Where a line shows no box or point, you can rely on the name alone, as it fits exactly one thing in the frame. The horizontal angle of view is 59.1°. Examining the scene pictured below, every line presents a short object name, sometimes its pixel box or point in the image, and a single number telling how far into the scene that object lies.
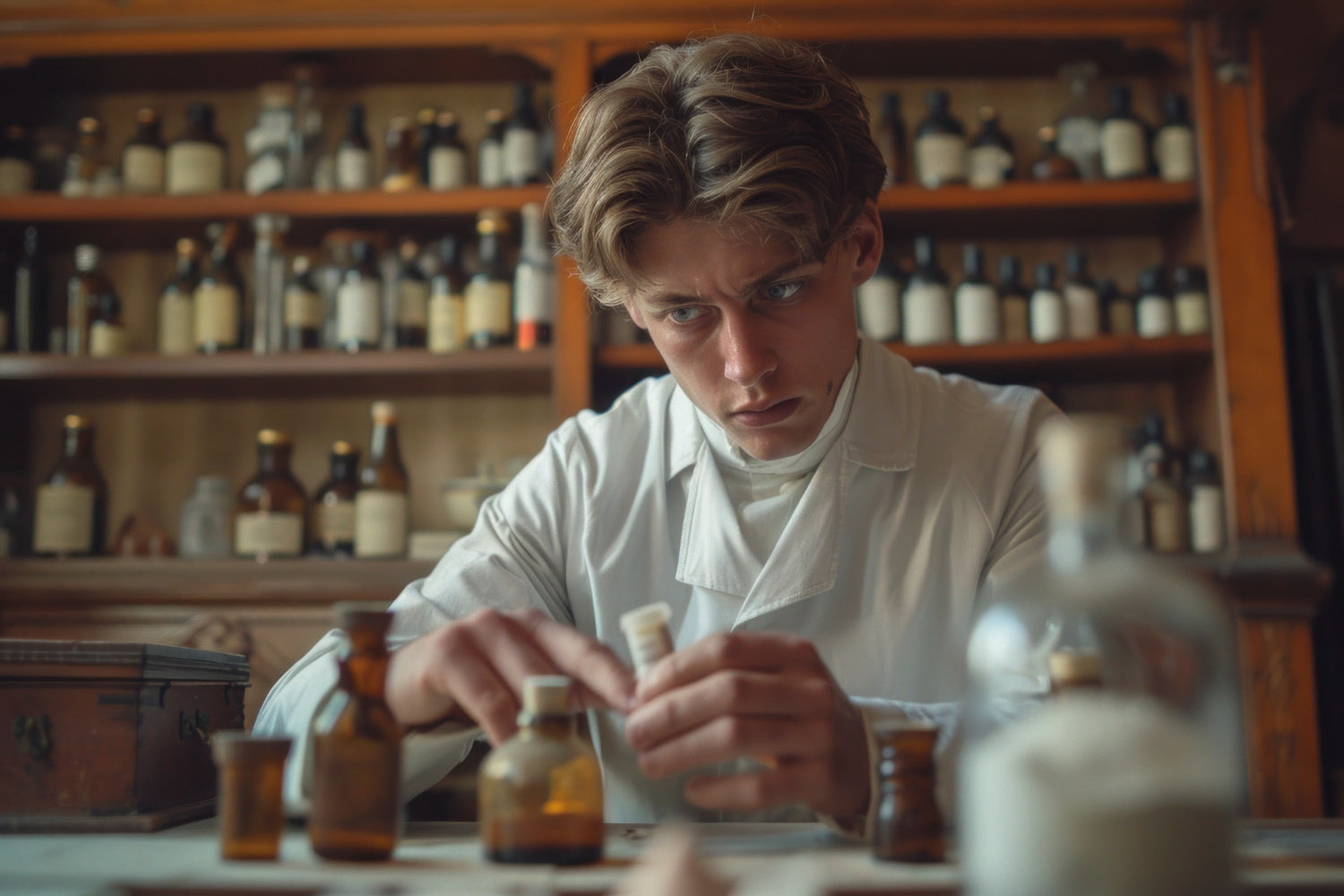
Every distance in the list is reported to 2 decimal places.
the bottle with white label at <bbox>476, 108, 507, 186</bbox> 2.40
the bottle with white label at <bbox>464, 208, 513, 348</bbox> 2.32
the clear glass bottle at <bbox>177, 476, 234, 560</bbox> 2.36
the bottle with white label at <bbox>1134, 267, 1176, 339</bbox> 2.27
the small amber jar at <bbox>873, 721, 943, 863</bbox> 0.65
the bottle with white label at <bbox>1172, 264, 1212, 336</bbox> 2.25
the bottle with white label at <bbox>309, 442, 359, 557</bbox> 2.30
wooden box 0.91
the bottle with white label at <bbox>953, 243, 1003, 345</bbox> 2.27
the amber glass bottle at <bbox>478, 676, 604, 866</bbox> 0.62
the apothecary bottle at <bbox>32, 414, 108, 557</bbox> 2.33
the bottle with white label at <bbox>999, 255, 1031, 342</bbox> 2.34
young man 1.13
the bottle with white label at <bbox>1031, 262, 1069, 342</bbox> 2.28
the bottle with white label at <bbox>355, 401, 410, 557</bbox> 2.27
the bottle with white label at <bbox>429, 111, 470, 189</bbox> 2.39
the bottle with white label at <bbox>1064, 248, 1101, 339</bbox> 2.31
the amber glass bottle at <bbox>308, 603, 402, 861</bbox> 0.65
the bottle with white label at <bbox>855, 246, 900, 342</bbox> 2.30
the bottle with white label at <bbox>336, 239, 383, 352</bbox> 2.34
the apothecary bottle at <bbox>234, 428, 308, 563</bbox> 2.27
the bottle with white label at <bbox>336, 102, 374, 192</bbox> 2.40
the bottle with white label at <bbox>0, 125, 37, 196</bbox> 2.46
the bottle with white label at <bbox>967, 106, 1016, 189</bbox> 2.35
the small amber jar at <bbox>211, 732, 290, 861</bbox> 0.66
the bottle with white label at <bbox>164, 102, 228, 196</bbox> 2.41
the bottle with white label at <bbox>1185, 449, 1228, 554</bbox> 2.18
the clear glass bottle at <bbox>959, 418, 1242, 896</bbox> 0.41
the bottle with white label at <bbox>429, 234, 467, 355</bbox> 2.34
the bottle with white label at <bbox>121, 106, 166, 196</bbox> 2.43
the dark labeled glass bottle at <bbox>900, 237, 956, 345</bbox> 2.27
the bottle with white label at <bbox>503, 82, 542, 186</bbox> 2.35
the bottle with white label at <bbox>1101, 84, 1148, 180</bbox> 2.29
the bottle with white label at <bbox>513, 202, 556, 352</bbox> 2.29
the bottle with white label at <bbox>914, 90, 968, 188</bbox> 2.32
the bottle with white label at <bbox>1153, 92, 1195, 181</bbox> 2.27
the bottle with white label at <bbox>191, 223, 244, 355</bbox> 2.38
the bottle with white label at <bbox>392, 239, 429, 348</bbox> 2.38
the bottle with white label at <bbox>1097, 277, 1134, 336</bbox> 2.34
